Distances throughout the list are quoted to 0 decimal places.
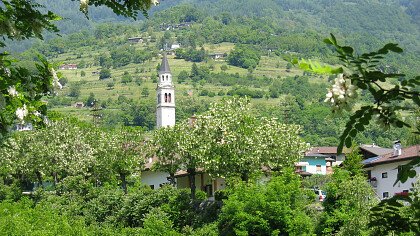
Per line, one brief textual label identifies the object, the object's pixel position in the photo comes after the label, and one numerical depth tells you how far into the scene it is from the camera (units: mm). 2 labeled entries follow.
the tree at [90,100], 196788
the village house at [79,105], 192750
